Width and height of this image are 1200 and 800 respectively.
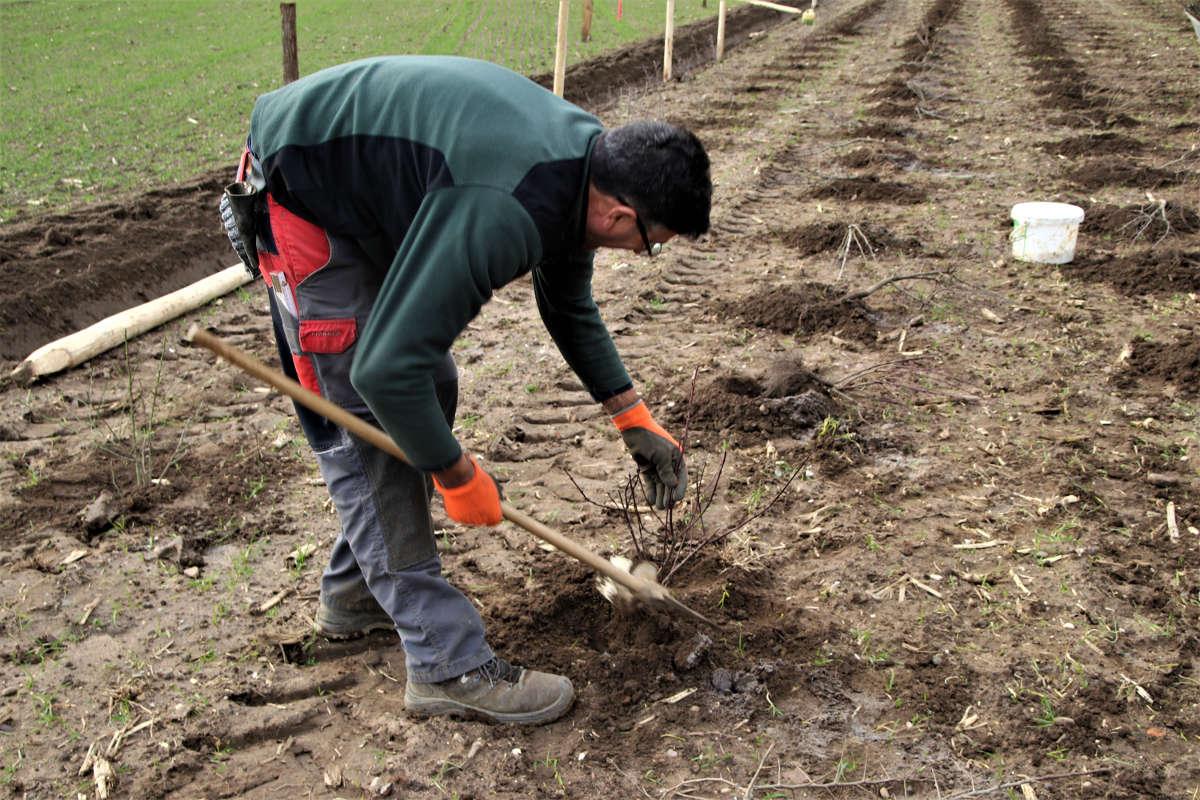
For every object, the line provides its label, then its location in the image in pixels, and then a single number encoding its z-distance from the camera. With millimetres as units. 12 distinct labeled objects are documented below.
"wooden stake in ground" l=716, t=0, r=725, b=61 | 14553
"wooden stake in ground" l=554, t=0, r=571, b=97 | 8273
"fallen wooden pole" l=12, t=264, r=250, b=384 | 4910
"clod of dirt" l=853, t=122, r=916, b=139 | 9734
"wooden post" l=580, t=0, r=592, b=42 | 15220
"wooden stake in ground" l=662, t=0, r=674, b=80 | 12551
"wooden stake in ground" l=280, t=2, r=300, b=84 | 8438
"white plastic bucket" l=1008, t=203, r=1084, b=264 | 6094
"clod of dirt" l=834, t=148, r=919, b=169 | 8766
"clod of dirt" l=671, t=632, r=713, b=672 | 2990
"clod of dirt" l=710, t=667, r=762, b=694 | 2941
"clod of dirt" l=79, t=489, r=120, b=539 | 3693
